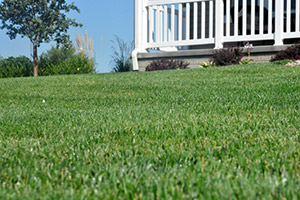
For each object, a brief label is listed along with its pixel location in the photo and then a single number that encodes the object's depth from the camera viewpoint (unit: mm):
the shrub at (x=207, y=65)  11312
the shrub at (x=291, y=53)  10305
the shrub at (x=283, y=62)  9116
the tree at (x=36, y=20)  16141
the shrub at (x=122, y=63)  15875
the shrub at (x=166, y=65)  11750
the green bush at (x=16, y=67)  15125
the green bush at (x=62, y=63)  14914
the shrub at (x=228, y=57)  11086
